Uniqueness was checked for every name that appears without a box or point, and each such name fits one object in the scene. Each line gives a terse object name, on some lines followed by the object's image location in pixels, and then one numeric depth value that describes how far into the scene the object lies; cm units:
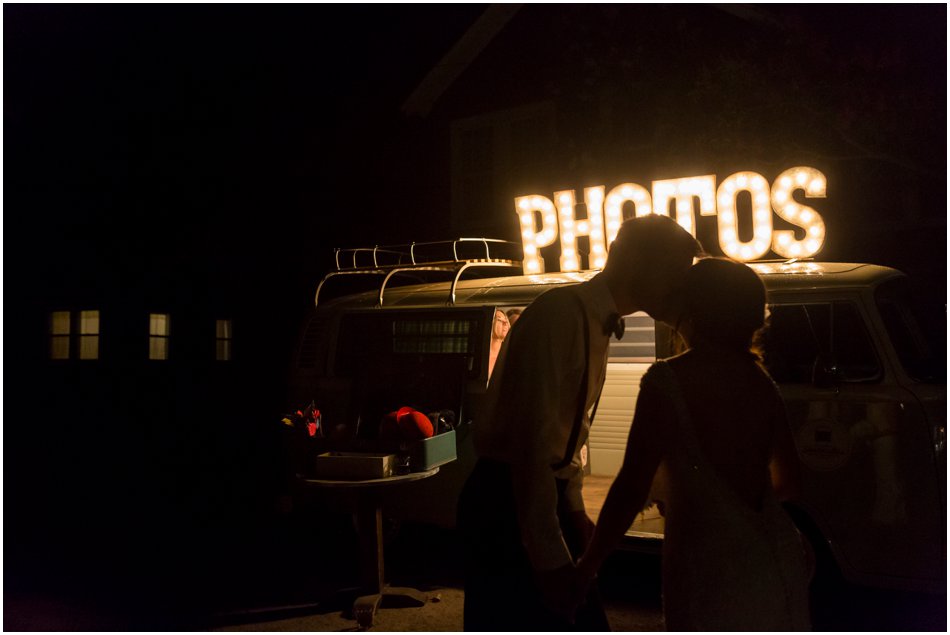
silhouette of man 217
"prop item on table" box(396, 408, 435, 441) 555
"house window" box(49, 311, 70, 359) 1659
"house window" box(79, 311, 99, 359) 1638
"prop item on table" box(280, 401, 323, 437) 625
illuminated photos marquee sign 740
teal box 544
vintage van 469
